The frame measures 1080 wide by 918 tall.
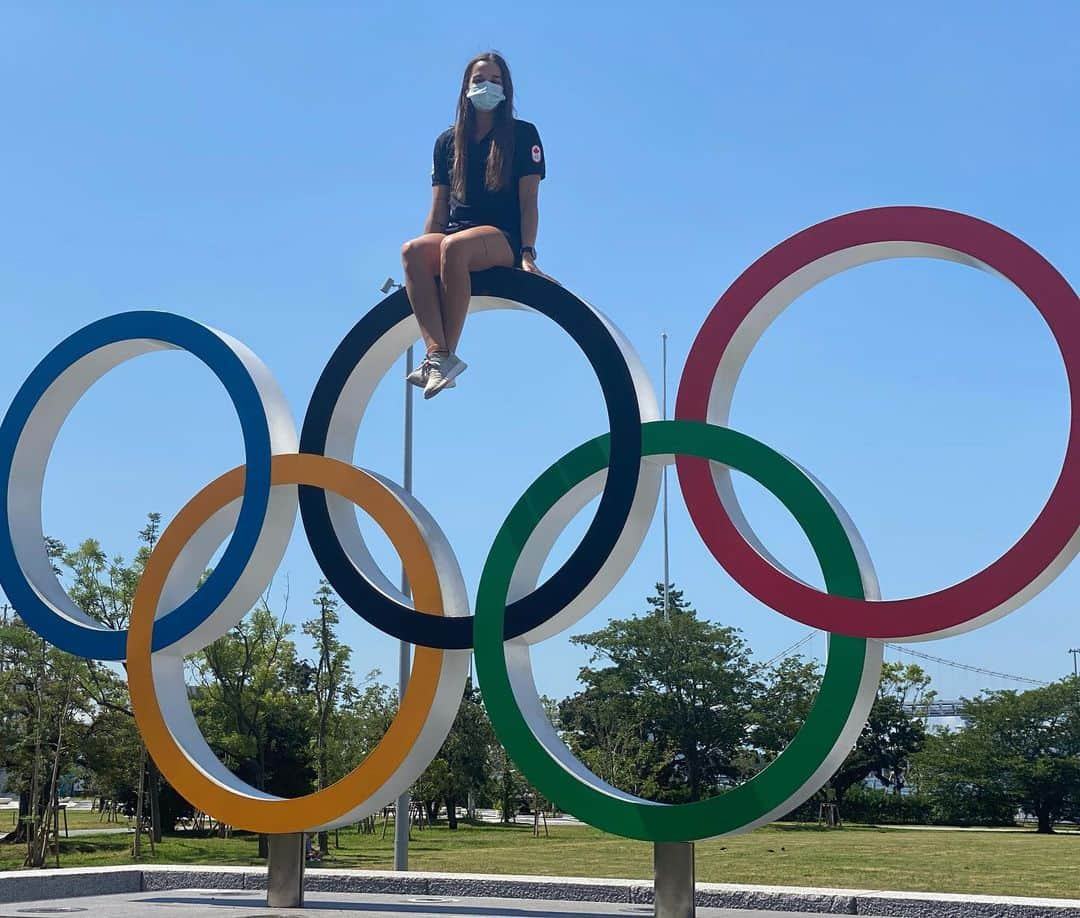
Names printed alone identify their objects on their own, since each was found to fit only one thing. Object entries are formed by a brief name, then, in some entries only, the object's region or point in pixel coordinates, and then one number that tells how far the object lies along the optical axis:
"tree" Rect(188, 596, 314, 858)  29.45
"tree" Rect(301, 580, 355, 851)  28.39
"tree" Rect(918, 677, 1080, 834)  43.44
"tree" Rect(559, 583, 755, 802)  44.69
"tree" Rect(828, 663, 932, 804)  52.25
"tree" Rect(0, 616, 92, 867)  26.56
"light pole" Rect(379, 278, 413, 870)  19.33
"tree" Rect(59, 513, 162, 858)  27.17
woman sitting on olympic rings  12.61
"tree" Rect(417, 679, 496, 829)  41.28
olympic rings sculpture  10.55
